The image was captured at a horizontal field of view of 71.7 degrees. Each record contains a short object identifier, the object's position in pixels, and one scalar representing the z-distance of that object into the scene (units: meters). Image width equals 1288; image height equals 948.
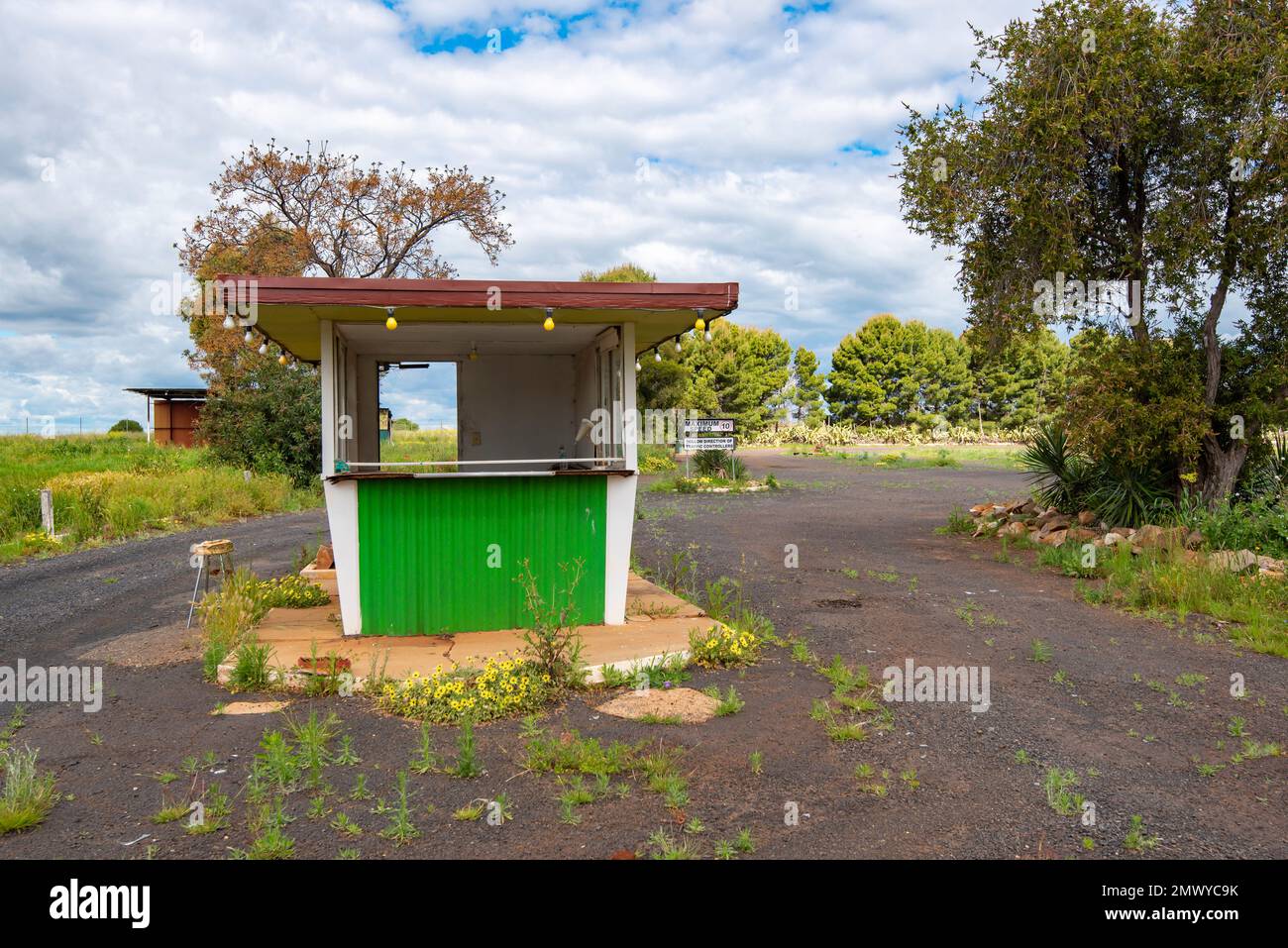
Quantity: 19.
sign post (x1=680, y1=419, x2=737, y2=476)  22.98
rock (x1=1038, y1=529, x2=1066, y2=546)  11.94
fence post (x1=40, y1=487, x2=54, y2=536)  13.81
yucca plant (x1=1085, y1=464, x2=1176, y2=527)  11.46
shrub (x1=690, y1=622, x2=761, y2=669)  6.43
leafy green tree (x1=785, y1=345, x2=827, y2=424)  44.06
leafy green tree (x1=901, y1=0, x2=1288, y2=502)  10.30
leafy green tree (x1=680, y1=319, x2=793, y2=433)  38.84
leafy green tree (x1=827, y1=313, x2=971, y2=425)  43.94
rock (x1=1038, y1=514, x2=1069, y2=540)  12.52
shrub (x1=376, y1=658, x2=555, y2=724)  5.33
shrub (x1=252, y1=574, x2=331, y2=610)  8.02
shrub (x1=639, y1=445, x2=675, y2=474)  28.90
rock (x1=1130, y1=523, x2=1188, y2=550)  9.99
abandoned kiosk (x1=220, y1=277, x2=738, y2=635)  6.34
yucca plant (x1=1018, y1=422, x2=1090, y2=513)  13.03
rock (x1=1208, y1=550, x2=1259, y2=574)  8.82
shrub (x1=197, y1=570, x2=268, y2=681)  6.35
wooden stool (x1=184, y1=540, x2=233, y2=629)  7.92
